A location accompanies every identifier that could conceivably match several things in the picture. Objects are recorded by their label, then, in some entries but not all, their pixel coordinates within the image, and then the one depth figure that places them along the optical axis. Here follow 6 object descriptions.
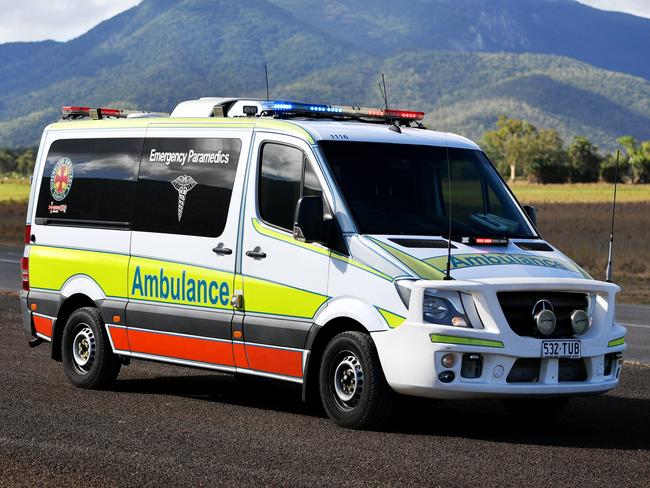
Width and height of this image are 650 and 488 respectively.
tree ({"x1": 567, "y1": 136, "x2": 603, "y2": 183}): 133.50
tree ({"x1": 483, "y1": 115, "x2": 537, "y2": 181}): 186.12
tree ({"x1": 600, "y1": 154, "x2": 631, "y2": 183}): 127.69
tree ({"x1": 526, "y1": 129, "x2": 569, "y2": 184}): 131.38
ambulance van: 8.61
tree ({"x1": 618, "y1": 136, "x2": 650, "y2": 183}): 131.38
